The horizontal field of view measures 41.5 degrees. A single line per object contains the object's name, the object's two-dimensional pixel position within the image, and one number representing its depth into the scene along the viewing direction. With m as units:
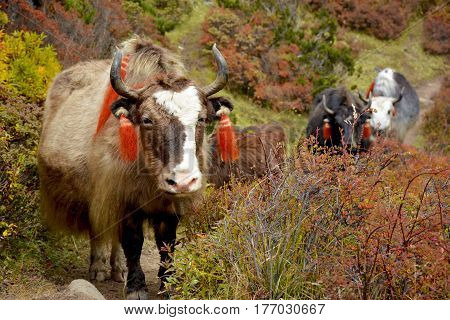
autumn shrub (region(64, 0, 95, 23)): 9.88
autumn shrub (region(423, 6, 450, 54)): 19.30
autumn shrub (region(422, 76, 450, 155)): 13.67
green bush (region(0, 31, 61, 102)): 6.56
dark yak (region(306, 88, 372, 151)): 8.74
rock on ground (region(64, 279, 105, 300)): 4.10
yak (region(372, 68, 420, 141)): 13.07
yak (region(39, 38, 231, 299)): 4.15
